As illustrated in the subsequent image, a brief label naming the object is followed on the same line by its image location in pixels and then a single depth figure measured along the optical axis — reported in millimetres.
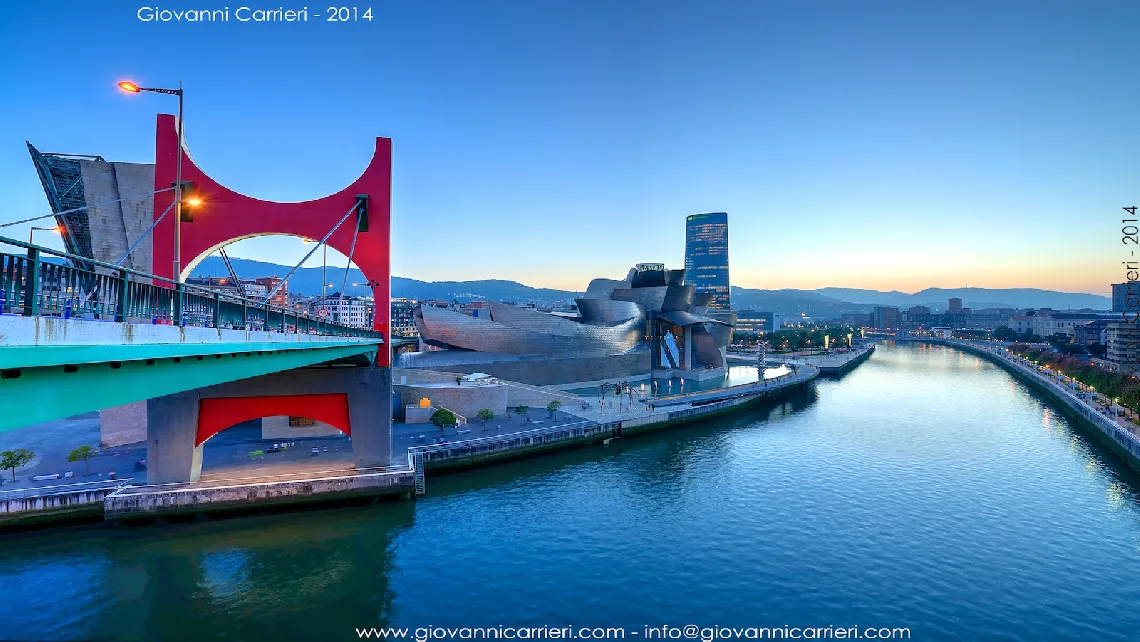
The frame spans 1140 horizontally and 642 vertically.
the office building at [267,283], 104781
